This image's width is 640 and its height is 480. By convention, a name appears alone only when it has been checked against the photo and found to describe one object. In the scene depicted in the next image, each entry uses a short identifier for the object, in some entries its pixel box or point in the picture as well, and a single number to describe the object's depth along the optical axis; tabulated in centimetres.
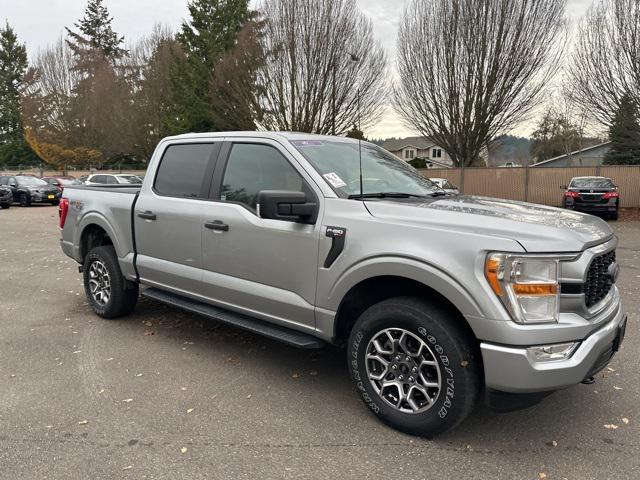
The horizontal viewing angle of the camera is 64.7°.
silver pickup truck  267
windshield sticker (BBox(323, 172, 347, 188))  355
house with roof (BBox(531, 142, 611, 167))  5109
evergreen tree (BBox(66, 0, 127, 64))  5156
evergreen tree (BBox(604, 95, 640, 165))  1812
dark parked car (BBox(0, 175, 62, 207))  2442
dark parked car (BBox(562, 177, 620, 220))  1725
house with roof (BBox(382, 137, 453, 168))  8306
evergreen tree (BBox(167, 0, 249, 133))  2809
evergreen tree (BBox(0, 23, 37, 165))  5153
